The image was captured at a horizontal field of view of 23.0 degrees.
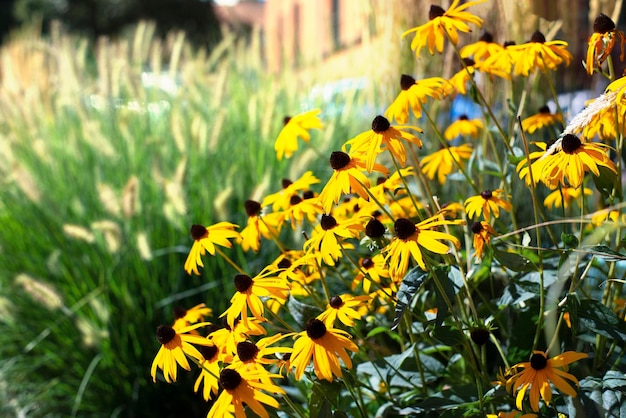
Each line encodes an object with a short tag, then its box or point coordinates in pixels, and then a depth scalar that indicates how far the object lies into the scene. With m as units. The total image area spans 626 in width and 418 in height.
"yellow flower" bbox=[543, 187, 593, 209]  1.46
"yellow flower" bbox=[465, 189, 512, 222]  1.31
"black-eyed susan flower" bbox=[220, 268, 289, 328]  1.21
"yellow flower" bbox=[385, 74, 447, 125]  1.32
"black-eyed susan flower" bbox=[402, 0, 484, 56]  1.33
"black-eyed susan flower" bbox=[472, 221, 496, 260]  1.27
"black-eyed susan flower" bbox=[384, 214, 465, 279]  1.17
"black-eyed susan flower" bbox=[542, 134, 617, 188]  1.18
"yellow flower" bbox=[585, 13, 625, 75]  1.28
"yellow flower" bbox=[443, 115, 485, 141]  1.56
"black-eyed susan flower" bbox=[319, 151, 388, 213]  1.22
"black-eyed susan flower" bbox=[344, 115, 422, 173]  1.23
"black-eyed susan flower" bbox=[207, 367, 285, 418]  1.14
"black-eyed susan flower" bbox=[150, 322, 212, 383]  1.20
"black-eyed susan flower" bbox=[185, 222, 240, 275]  1.32
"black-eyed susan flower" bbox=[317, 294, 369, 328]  1.19
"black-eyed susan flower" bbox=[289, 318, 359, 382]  1.14
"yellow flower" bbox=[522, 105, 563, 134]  1.47
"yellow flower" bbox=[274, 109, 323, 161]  1.43
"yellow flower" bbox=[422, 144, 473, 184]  1.45
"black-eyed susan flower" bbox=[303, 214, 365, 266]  1.23
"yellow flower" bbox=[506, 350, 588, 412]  1.14
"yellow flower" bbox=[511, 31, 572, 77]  1.36
